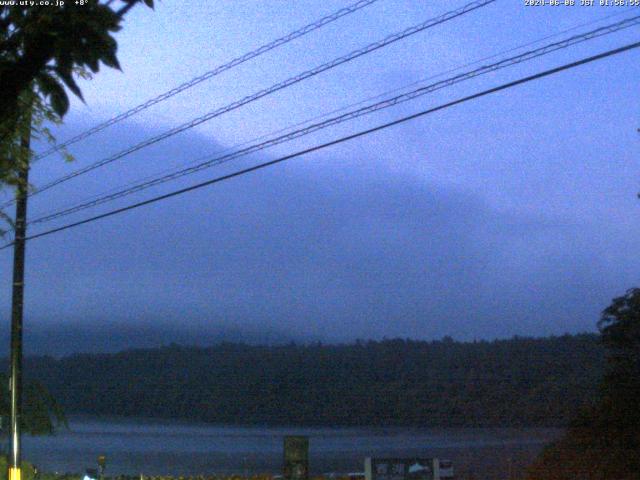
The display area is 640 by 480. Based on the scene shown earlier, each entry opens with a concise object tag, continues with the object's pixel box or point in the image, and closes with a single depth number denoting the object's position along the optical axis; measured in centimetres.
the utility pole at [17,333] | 1969
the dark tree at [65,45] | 717
